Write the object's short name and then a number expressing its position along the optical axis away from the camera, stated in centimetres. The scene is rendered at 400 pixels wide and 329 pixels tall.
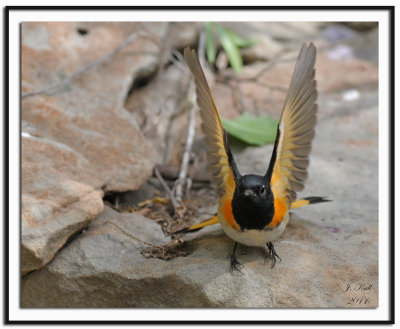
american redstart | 540
